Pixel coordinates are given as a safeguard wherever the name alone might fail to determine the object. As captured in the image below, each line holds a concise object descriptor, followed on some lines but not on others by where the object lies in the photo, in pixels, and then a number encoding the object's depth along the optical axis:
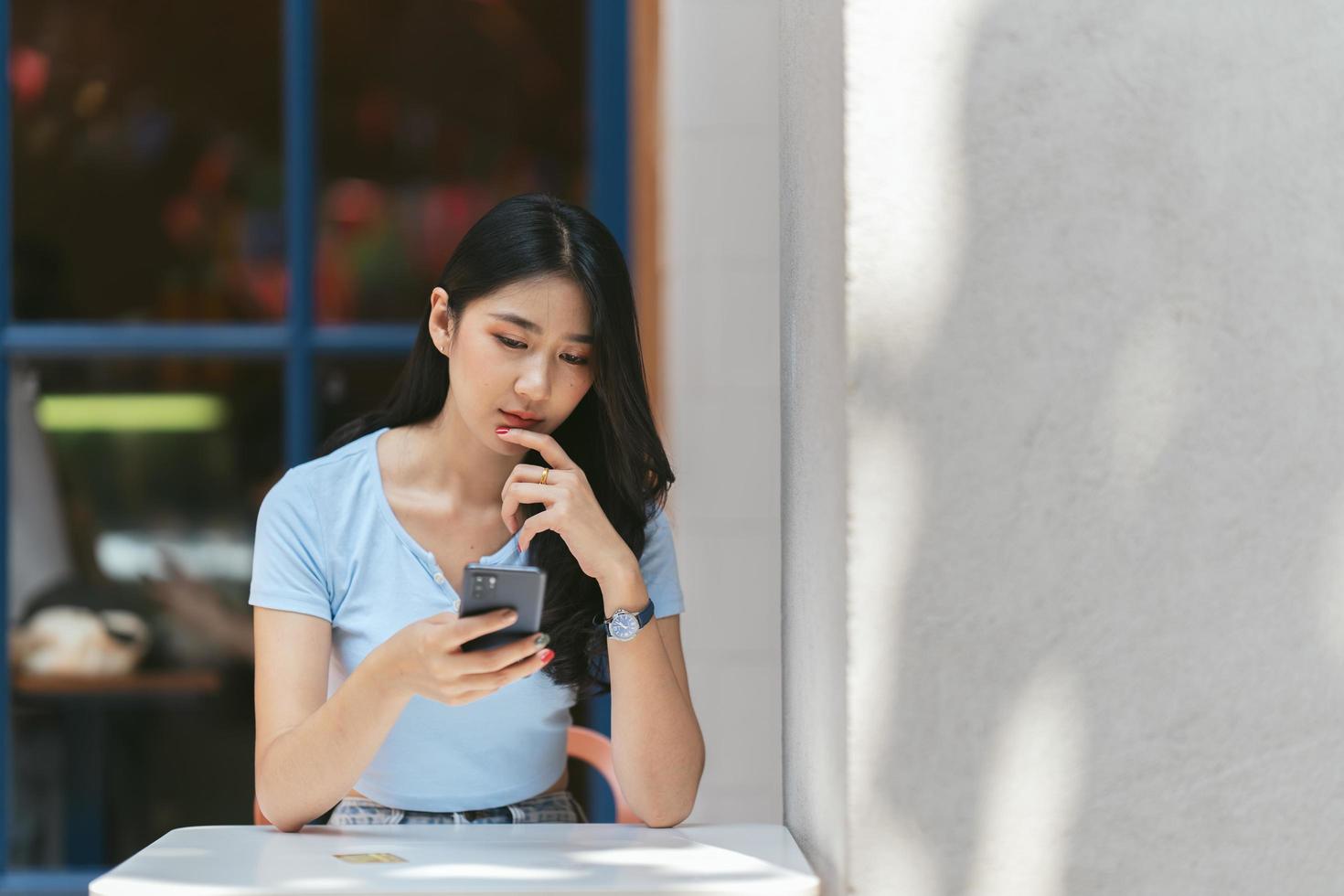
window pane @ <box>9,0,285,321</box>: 5.91
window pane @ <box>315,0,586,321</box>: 6.00
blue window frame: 5.84
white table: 2.41
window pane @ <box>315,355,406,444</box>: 5.95
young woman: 3.36
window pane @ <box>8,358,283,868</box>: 5.90
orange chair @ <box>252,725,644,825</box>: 4.44
